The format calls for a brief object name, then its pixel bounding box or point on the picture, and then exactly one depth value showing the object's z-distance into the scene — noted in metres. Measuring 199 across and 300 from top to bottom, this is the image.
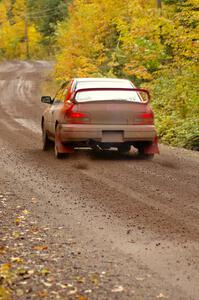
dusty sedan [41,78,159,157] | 24.23
